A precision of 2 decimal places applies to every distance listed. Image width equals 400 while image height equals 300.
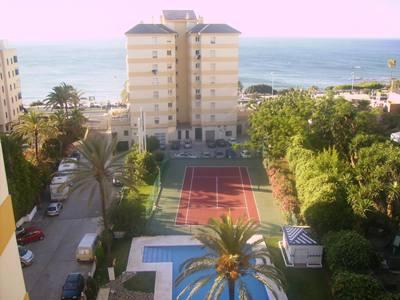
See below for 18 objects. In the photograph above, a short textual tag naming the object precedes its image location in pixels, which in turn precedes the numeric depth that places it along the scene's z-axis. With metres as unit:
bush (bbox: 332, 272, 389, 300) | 18.31
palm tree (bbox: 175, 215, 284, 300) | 16.62
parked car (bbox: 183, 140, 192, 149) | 51.41
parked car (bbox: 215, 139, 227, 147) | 51.69
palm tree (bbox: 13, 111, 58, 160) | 35.50
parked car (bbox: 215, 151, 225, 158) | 47.28
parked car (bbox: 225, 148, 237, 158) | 46.81
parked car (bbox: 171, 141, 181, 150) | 50.81
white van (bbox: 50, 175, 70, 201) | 34.59
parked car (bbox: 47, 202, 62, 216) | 32.12
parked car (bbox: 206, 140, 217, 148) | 51.62
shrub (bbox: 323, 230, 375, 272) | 21.06
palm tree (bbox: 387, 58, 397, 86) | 86.00
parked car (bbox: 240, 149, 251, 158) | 46.47
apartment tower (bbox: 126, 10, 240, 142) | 50.22
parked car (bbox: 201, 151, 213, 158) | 47.53
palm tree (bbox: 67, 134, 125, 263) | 23.66
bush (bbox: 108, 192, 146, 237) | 27.66
